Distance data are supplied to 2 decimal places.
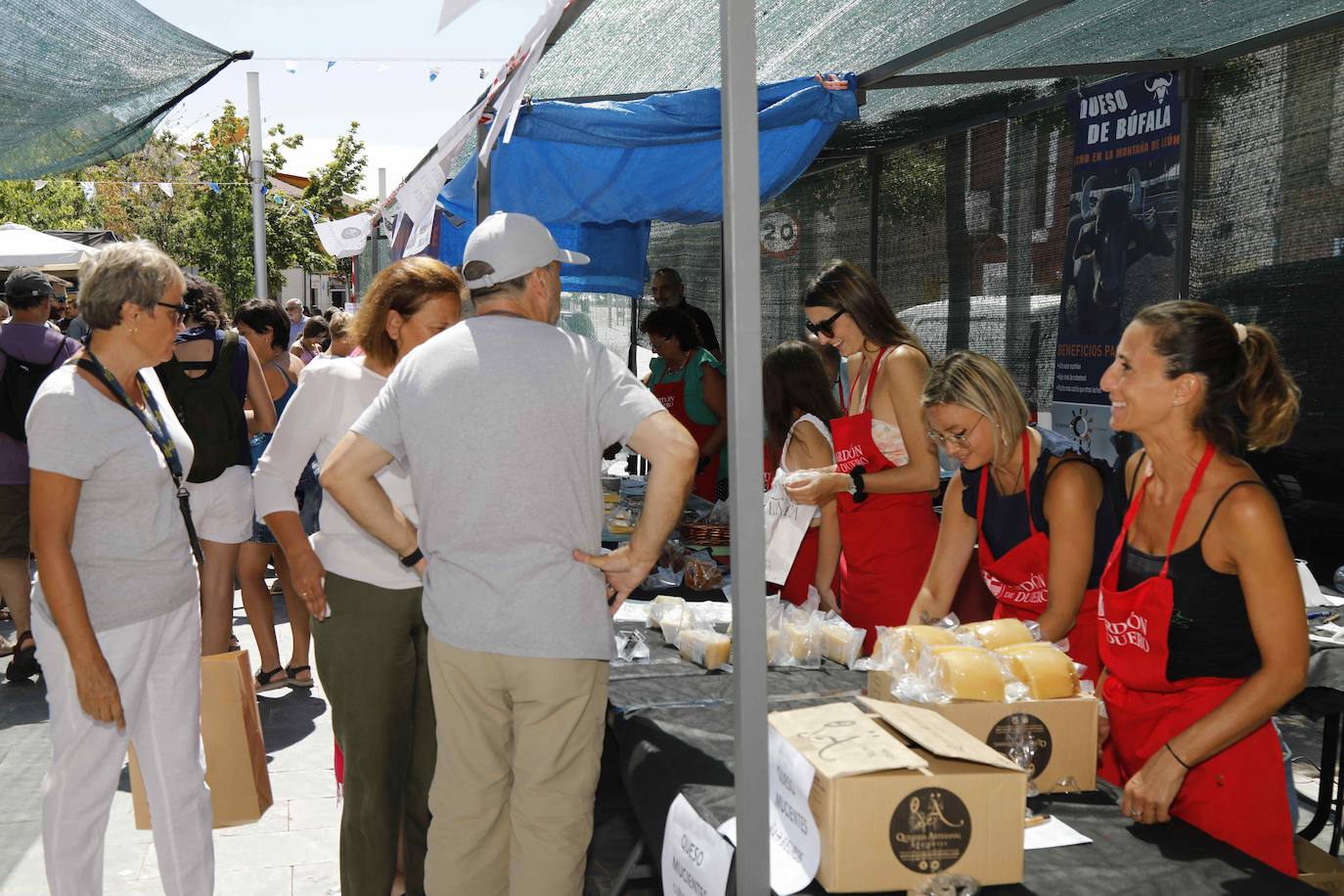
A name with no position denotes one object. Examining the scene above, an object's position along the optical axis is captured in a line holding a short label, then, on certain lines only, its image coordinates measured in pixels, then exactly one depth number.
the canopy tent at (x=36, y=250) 11.01
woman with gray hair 2.43
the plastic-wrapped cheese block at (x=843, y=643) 2.71
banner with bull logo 5.50
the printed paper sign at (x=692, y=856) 1.73
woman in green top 6.05
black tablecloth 1.61
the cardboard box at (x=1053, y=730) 1.90
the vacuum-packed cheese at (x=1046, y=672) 1.95
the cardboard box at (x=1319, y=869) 2.12
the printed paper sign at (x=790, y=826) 1.59
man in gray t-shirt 2.10
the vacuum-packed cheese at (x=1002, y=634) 2.13
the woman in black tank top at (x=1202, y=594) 1.90
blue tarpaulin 3.94
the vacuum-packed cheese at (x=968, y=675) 1.93
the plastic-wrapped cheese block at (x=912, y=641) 2.10
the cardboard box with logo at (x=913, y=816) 1.55
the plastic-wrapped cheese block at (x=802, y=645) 2.71
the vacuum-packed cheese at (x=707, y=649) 2.70
